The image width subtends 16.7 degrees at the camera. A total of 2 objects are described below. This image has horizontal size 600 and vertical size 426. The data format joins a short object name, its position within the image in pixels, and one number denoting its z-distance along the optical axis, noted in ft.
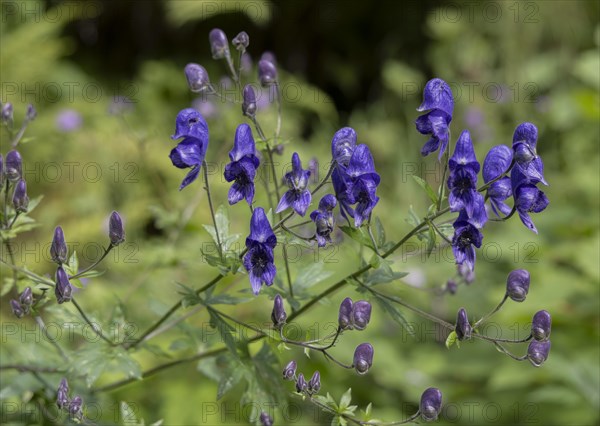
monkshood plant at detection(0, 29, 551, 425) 2.81
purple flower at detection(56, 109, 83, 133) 6.45
